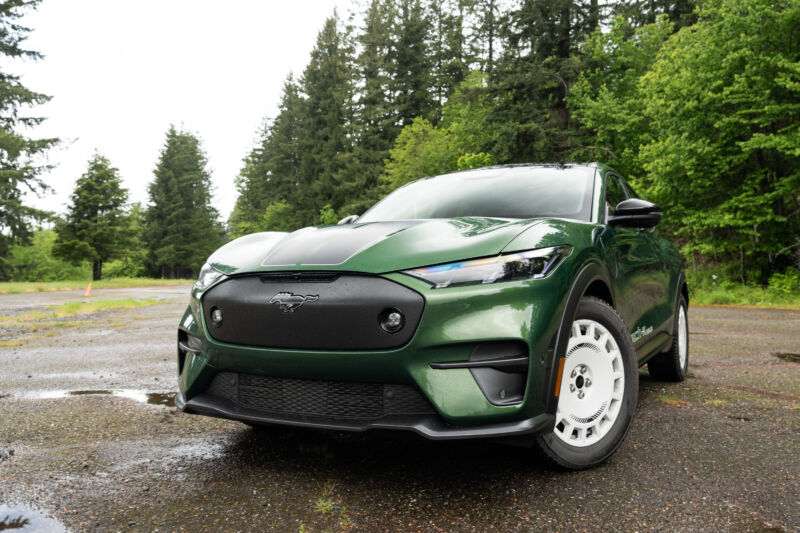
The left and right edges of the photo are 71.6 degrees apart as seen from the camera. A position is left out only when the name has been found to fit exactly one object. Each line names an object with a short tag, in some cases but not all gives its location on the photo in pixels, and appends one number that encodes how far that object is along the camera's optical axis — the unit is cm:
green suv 202
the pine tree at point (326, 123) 4172
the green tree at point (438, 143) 2881
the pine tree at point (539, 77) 2288
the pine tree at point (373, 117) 3872
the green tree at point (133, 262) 4398
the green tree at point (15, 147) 2975
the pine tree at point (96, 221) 3944
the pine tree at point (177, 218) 5209
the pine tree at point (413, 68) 3875
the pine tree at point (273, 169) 4816
